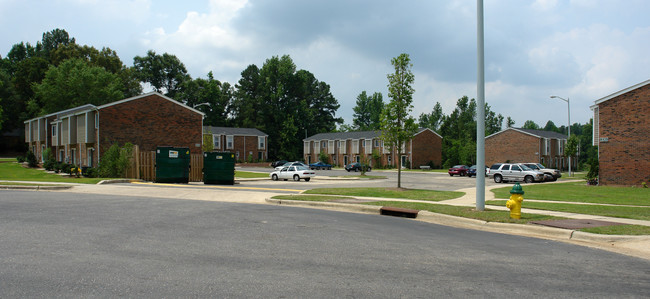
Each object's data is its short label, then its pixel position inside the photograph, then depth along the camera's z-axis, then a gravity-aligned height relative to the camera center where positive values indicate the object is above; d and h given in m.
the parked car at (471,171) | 46.62 -1.90
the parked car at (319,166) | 70.11 -1.93
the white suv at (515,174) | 34.56 -1.64
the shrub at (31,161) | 46.06 -0.62
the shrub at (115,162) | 29.45 -0.50
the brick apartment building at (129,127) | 38.44 +2.50
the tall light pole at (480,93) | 12.88 +1.72
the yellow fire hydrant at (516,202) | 11.35 -1.25
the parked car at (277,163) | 69.69 -1.52
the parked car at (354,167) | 61.88 -1.86
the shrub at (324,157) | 86.31 -0.75
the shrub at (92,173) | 30.02 -1.22
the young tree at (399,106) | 22.08 +2.32
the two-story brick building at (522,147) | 65.62 +0.88
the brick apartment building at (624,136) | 27.89 +1.04
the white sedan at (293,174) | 37.50 -1.68
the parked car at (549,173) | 36.04 -1.63
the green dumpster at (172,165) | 27.41 -0.65
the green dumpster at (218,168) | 28.14 -0.89
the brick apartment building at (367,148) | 74.06 +0.94
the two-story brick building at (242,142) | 80.50 +2.20
